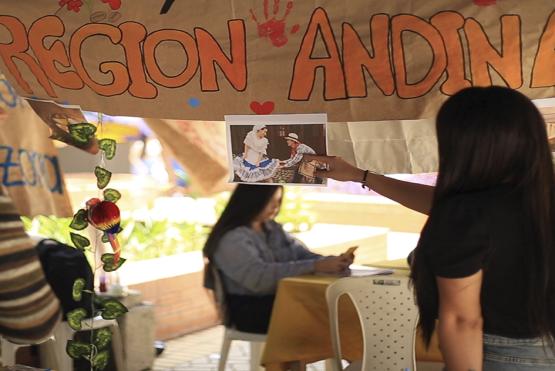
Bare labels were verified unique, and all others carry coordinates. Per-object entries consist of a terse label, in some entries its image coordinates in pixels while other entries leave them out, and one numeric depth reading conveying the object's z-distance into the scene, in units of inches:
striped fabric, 145.9
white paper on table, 187.5
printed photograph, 113.7
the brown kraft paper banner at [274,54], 101.7
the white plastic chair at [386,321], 152.7
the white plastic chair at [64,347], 179.5
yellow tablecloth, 174.2
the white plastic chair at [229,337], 194.5
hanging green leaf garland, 117.0
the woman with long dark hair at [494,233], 81.0
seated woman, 192.4
